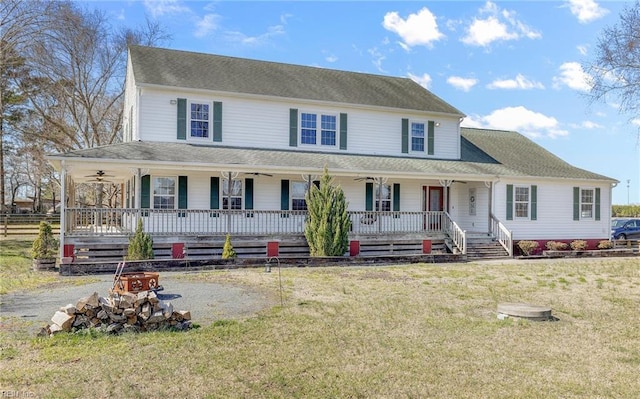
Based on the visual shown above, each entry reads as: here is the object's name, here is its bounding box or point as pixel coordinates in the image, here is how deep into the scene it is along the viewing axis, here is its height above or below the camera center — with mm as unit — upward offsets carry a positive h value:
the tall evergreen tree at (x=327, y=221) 15828 -366
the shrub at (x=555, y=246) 20172 -1482
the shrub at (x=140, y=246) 14008 -1138
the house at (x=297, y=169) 15906 +1501
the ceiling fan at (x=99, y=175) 17297 +1329
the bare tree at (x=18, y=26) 21656 +8624
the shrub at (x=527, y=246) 19375 -1437
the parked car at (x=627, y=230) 25891 -996
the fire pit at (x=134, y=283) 8938 -1452
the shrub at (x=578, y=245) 20625 -1472
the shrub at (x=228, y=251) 14781 -1317
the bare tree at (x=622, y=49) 16547 +5906
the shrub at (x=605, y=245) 21359 -1509
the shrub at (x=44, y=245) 13703 -1082
